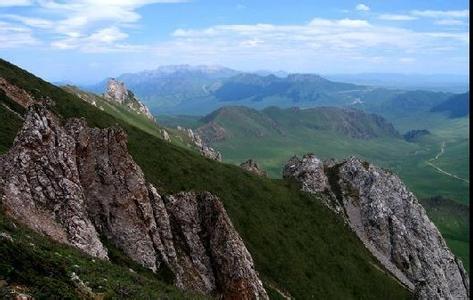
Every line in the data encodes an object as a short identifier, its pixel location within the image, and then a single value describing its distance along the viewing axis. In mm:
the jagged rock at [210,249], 70688
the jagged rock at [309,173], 132375
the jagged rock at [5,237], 31923
